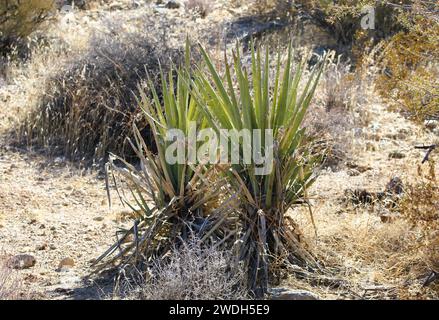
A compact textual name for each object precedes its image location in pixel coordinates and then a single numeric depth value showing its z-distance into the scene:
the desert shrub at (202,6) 12.59
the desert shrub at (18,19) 10.61
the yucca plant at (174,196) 4.74
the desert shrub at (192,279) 4.18
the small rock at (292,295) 4.20
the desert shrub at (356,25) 10.84
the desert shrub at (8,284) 4.31
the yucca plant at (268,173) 4.50
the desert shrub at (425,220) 4.48
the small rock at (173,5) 13.11
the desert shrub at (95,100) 7.61
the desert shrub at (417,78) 5.32
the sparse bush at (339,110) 7.43
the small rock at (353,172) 7.08
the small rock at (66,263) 5.16
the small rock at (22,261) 5.08
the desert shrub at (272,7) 11.89
